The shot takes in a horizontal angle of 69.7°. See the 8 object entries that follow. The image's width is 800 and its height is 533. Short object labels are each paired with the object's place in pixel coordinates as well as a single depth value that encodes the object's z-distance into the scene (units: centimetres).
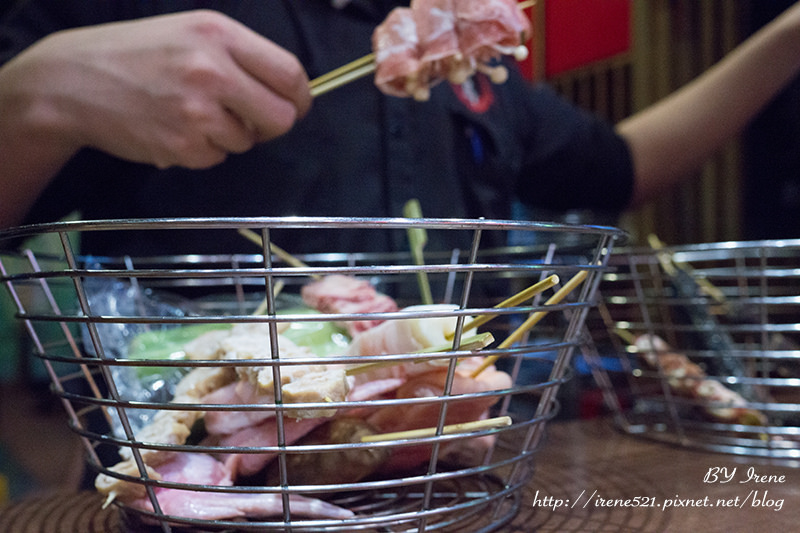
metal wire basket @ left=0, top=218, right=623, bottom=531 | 26
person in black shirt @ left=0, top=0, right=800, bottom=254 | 54
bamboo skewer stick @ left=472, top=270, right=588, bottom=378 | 32
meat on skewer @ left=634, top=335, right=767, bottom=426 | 54
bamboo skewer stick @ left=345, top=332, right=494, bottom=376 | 29
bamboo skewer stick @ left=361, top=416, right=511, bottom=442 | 30
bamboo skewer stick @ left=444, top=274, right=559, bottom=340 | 28
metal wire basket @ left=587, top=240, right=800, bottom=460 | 51
